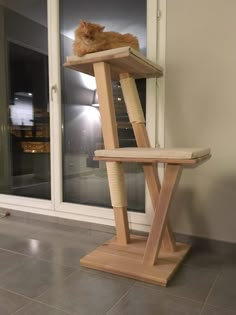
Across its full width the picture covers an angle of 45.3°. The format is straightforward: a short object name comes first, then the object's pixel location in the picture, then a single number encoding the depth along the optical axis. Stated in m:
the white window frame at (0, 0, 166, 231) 1.66
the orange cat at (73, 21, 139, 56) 1.33
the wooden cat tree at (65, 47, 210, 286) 1.24
